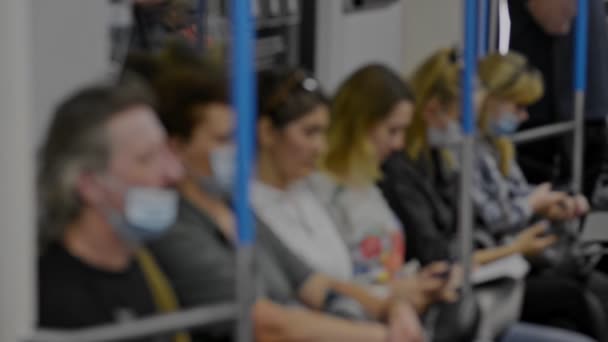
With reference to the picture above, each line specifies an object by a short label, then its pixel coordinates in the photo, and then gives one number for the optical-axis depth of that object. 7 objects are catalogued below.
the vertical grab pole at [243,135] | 4.15
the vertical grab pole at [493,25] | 8.21
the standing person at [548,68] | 7.18
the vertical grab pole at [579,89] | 6.82
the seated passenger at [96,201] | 3.83
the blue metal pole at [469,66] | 5.62
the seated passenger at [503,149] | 6.02
